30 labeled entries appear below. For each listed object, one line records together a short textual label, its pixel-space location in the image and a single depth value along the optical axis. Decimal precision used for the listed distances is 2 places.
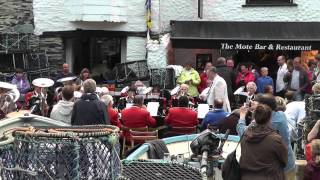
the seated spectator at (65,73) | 15.58
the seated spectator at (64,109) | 9.11
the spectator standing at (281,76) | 15.35
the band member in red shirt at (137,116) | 10.47
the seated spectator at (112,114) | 10.56
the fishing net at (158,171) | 4.65
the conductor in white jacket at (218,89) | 11.71
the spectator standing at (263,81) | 14.47
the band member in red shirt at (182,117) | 10.38
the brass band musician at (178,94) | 12.70
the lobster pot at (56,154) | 3.78
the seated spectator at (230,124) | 8.95
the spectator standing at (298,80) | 13.90
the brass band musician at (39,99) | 11.46
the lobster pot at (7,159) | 3.84
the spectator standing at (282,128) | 6.50
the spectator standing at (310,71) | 13.84
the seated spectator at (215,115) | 9.72
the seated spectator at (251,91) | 11.88
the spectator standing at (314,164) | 7.16
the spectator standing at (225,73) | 14.06
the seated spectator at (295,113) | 9.64
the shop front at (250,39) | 16.48
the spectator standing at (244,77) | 14.73
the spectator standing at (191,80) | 14.82
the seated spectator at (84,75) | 14.58
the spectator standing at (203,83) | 15.22
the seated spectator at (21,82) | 15.31
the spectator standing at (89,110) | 8.59
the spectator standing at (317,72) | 13.52
